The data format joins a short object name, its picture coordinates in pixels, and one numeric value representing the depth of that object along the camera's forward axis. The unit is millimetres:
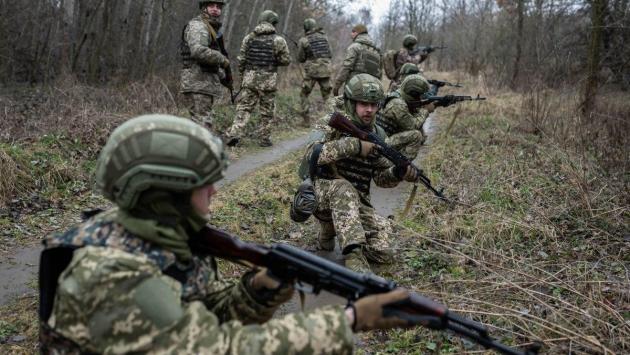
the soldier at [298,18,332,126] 10984
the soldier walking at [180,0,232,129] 7207
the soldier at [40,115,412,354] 1619
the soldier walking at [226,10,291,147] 8977
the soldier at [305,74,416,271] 4336
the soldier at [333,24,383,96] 10133
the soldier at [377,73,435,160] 6930
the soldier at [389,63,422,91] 9727
